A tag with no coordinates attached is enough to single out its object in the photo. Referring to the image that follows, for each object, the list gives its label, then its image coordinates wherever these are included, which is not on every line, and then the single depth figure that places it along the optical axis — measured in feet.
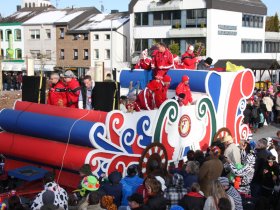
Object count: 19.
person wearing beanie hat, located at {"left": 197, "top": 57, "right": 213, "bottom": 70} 43.01
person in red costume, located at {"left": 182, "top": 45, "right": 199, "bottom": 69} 41.75
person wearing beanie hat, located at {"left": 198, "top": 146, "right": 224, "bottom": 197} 21.01
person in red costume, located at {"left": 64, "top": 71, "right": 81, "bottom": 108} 31.45
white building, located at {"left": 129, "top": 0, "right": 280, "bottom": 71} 123.65
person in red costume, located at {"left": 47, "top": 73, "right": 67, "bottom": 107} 32.04
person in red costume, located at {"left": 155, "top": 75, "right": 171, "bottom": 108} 32.45
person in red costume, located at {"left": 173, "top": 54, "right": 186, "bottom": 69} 41.01
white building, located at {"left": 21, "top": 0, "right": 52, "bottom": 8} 197.77
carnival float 27.14
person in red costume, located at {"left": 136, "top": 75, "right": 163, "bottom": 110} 32.48
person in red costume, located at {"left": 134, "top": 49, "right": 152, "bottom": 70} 39.04
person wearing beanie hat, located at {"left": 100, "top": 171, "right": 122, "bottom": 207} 22.65
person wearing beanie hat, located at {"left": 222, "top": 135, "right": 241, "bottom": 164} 30.41
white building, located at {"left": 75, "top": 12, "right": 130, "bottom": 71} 140.15
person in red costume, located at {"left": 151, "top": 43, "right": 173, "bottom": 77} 36.29
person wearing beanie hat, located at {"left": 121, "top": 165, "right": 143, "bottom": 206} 23.15
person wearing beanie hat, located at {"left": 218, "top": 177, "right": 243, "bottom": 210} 21.43
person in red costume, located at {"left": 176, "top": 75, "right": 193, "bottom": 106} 34.20
